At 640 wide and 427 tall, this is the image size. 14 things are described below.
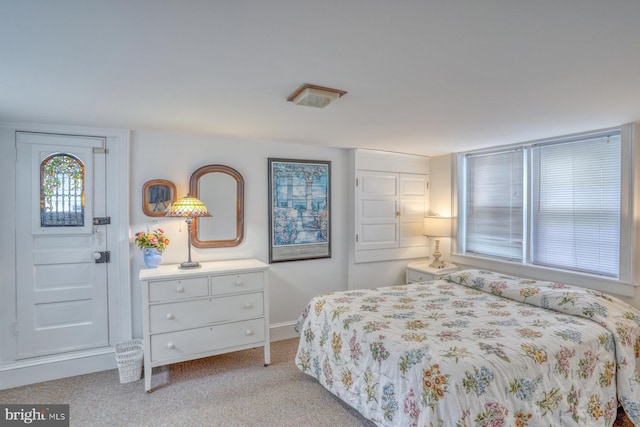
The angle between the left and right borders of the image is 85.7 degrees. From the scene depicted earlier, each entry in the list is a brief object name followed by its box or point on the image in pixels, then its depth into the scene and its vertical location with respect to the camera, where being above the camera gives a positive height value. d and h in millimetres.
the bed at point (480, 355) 1683 -822
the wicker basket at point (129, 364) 2766 -1222
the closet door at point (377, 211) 4016 -5
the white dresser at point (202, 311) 2693 -828
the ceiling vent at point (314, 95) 1916 +668
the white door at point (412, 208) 4312 +28
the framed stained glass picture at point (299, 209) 3658 +21
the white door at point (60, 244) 2783 -262
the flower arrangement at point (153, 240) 2971 -242
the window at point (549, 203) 2932 +59
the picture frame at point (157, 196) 3117 +146
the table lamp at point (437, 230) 4109 -239
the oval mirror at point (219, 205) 3307 +65
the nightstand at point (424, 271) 3877 -706
